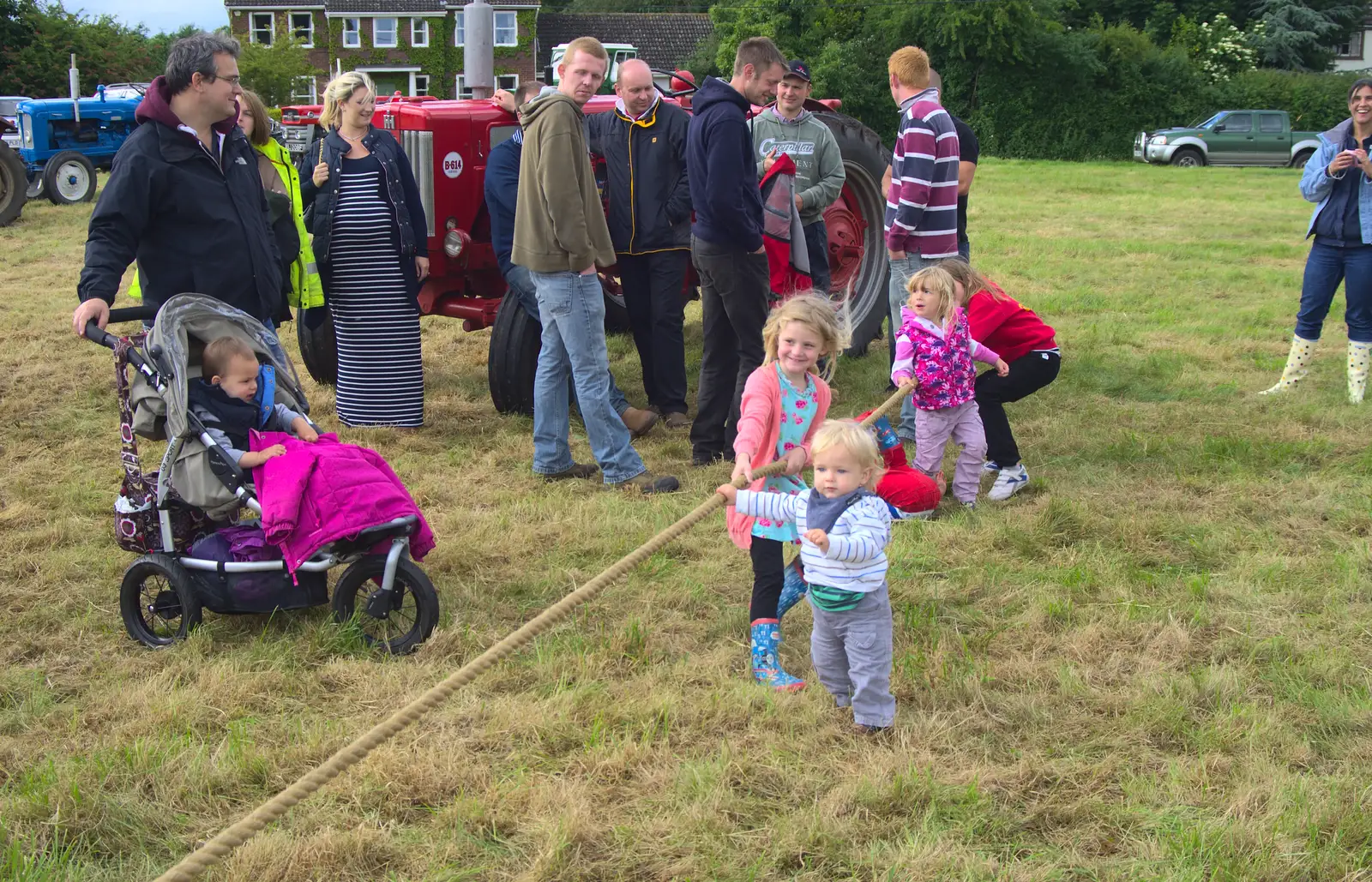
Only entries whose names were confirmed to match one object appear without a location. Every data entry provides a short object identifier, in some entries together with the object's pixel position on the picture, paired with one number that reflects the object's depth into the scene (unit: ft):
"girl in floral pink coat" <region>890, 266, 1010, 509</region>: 17.54
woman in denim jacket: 22.67
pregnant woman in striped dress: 21.15
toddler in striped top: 11.11
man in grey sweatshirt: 24.11
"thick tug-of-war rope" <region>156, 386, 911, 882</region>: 8.08
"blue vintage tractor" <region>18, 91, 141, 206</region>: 56.24
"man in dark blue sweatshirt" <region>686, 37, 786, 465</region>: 18.84
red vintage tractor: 22.91
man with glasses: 14.66
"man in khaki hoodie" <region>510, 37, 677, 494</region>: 18.29
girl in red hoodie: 19.07
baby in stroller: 13.93
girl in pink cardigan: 12.98
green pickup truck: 94.32
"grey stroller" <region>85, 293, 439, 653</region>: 13.44
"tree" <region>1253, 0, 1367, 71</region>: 139.64
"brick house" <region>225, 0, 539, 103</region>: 163.53
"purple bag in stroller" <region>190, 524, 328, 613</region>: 13.44
